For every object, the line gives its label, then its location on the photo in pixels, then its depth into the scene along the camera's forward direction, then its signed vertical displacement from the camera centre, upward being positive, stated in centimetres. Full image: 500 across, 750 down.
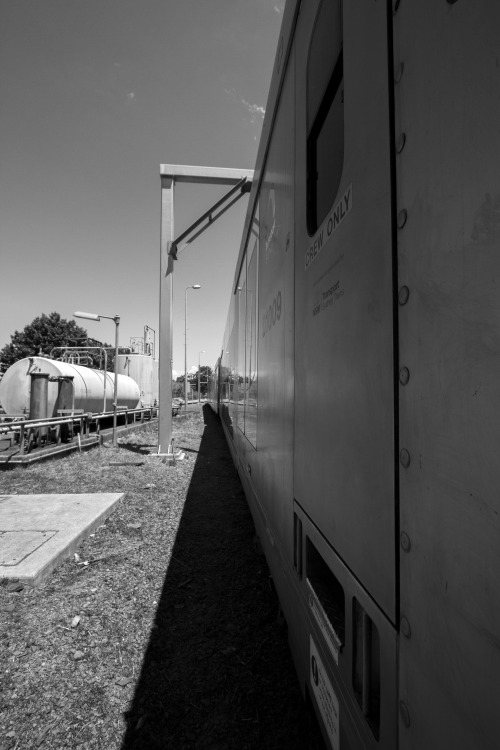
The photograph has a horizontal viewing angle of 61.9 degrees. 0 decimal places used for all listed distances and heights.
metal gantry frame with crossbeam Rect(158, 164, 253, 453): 870 +306
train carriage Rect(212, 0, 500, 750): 66 +3
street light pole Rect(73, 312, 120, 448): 1072 +162
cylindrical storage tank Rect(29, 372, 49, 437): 980 -27
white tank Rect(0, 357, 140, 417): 1102 +0
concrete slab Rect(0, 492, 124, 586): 324 -141
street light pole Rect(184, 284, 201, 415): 2661 +383
